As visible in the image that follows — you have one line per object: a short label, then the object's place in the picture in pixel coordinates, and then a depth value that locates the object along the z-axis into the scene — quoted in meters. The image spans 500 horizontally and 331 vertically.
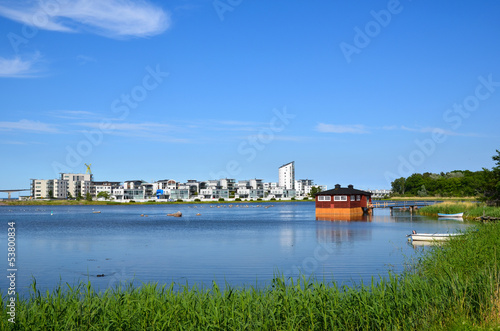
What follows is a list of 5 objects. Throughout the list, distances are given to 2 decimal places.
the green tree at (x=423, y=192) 161.15
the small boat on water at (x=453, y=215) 55.01
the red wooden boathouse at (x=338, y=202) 62.16
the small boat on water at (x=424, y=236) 29.31
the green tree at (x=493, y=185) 49.44
